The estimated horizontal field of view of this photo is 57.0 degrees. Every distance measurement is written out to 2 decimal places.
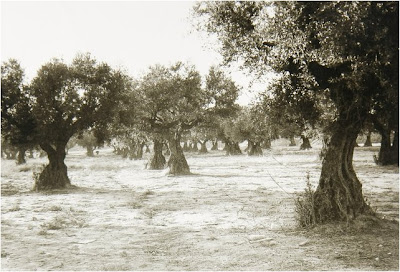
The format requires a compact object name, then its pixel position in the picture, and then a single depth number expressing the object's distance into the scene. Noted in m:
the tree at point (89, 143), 82.43
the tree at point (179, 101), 28.98
